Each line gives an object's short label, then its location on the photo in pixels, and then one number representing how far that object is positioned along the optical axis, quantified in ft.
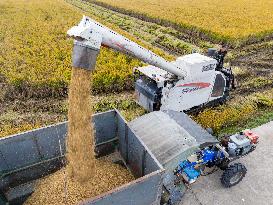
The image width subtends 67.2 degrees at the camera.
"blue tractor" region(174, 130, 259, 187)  15.47
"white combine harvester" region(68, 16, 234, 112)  17.65
